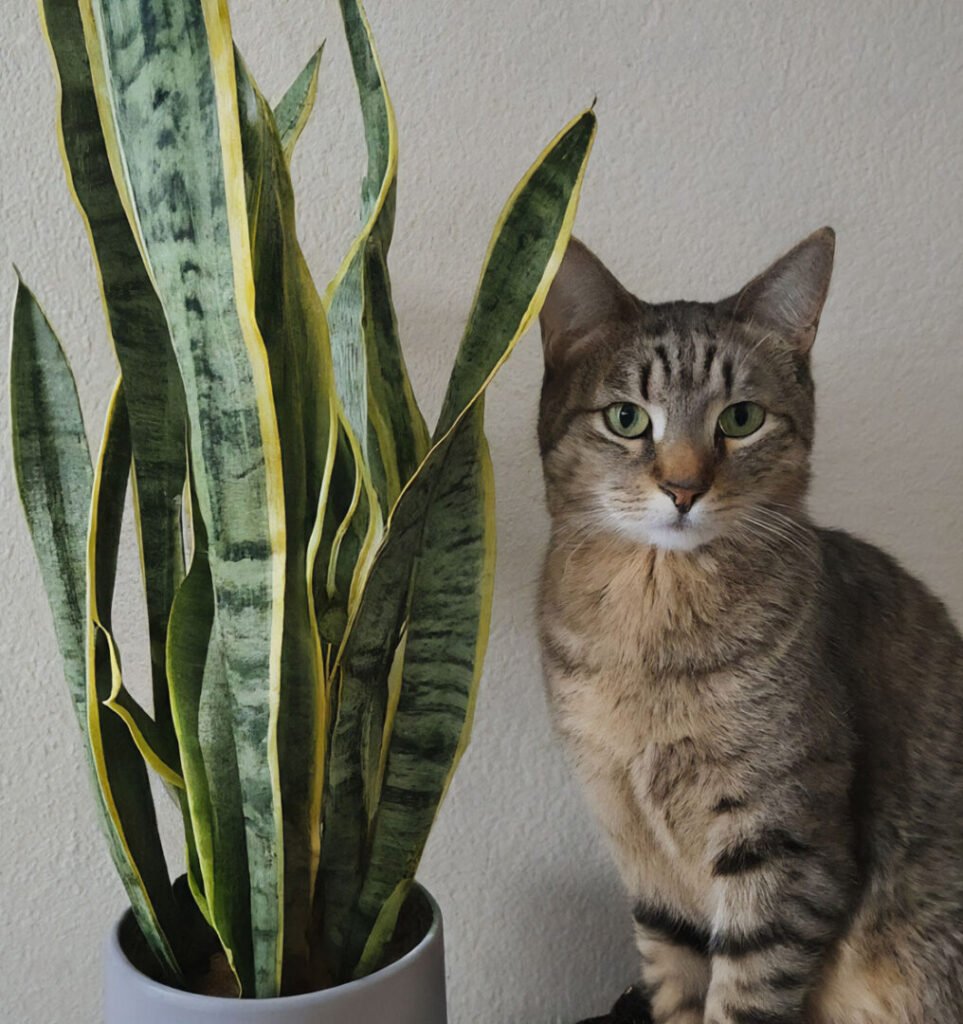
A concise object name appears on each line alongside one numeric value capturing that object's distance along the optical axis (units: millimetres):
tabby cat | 755
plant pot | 631
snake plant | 578
